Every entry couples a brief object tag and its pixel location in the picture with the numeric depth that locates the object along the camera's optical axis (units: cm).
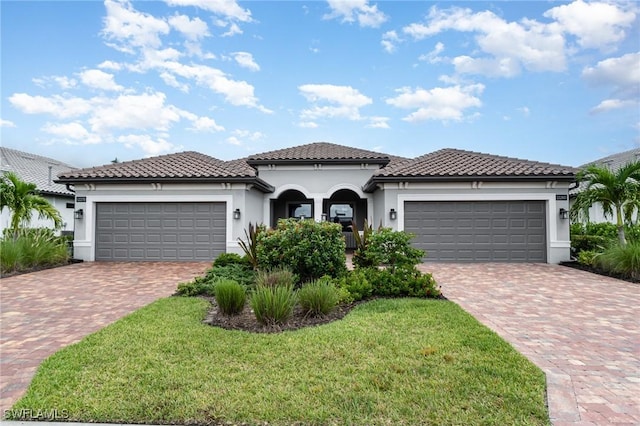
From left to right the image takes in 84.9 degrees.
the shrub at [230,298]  580
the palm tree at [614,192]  1100
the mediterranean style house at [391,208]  1296
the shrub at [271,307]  526
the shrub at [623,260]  968
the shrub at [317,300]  579
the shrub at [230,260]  1018
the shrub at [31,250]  1068
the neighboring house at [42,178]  2042
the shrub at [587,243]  1288
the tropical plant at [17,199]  1207
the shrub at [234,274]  805
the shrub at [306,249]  766
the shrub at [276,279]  646
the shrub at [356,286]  692
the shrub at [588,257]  1132
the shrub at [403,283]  724
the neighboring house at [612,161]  2050
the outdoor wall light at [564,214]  1281
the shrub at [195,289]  757
